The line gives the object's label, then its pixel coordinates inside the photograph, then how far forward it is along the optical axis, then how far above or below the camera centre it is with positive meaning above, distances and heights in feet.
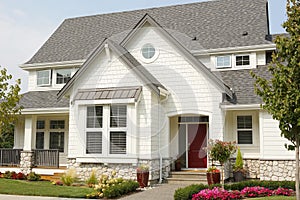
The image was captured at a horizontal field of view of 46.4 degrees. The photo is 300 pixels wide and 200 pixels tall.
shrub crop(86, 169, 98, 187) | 46.65 -6.56
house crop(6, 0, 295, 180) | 48.47 +3.93
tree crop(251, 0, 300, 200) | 28.78 +3.96
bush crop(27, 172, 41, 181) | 53.74 -7.11
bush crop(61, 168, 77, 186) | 48.14 -6.41
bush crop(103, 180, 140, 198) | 39.01 -6.73
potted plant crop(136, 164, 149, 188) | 45.91 -5.89
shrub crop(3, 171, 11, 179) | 55.93 -7.12
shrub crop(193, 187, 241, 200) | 35.24 -6.44
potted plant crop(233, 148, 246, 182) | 49.49 -5.37
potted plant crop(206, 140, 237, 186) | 39.37 -2.21
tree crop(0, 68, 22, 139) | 46.57 +4.22
